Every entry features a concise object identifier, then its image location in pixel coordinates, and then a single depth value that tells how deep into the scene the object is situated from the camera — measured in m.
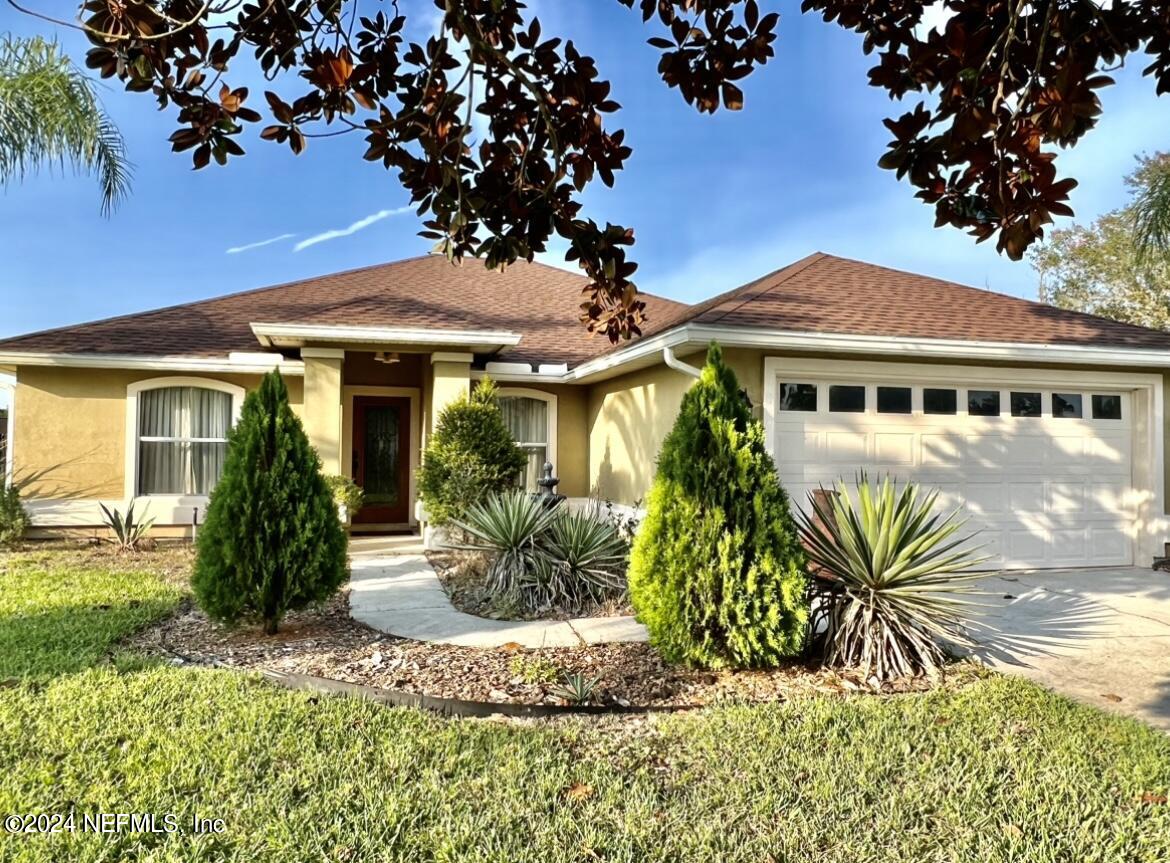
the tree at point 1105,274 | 23.89
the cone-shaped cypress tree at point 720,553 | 4.82
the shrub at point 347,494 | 10.13
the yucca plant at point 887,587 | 5.03
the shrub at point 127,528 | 10.57
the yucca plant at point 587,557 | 7.36
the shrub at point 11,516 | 10.41
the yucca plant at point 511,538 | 7.47
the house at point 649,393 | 8.51
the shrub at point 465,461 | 10.04
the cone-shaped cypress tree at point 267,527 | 5.57
